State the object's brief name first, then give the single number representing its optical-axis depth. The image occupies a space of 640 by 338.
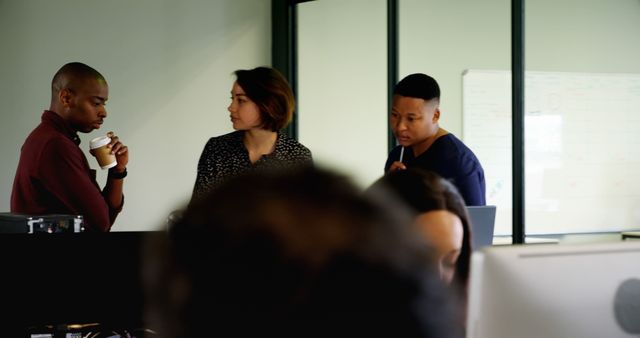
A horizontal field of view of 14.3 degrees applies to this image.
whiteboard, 8.97
